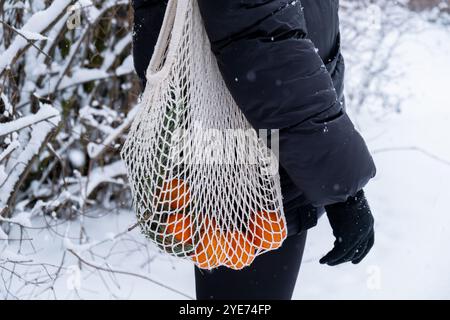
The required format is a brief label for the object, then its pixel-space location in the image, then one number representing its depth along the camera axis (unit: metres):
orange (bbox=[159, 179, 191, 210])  1.22
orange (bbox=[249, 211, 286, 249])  1.26
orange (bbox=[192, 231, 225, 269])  1.23
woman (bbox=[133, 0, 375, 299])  1.13
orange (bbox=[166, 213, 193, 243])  1.22
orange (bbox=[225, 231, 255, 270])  1.25
